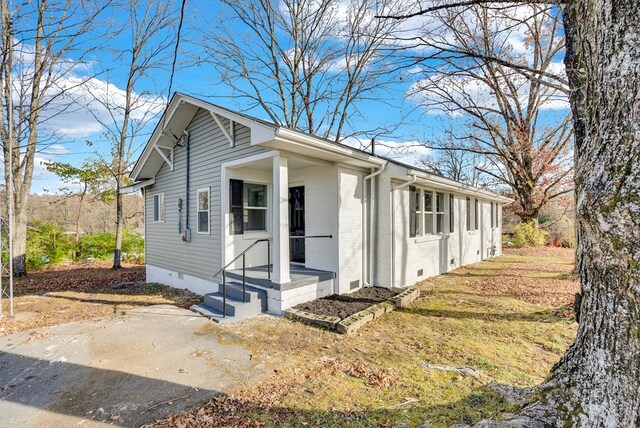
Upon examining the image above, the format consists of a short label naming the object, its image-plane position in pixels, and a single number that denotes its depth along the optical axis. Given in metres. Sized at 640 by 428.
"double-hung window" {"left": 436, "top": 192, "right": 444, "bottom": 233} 10.14
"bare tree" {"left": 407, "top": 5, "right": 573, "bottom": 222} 15.70
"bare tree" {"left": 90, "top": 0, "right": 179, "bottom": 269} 13.55
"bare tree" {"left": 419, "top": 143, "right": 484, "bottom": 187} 29.70
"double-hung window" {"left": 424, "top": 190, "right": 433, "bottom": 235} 9.38
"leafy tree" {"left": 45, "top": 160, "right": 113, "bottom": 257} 13.84
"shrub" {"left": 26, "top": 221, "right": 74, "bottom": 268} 12.79
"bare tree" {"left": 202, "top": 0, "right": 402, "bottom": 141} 16.12
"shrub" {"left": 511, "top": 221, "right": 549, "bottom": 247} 18.99
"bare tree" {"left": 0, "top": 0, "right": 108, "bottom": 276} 9.74
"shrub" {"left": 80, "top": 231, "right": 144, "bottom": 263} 14.96
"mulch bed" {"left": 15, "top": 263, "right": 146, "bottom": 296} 8.98
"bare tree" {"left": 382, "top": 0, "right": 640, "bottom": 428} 1.57
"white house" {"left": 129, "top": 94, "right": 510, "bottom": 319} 5.96
